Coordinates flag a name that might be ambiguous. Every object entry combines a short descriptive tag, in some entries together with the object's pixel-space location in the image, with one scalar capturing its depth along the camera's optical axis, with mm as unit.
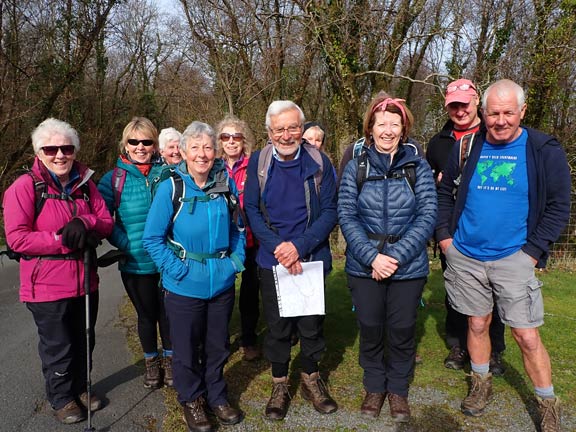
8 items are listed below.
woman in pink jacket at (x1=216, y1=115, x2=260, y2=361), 4070
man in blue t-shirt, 2957
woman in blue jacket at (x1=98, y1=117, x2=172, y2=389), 3521
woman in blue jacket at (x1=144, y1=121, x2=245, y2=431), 3021
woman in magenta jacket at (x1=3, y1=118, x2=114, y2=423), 2959
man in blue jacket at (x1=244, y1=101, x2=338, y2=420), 3189
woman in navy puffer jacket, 3105
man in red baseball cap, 3896
